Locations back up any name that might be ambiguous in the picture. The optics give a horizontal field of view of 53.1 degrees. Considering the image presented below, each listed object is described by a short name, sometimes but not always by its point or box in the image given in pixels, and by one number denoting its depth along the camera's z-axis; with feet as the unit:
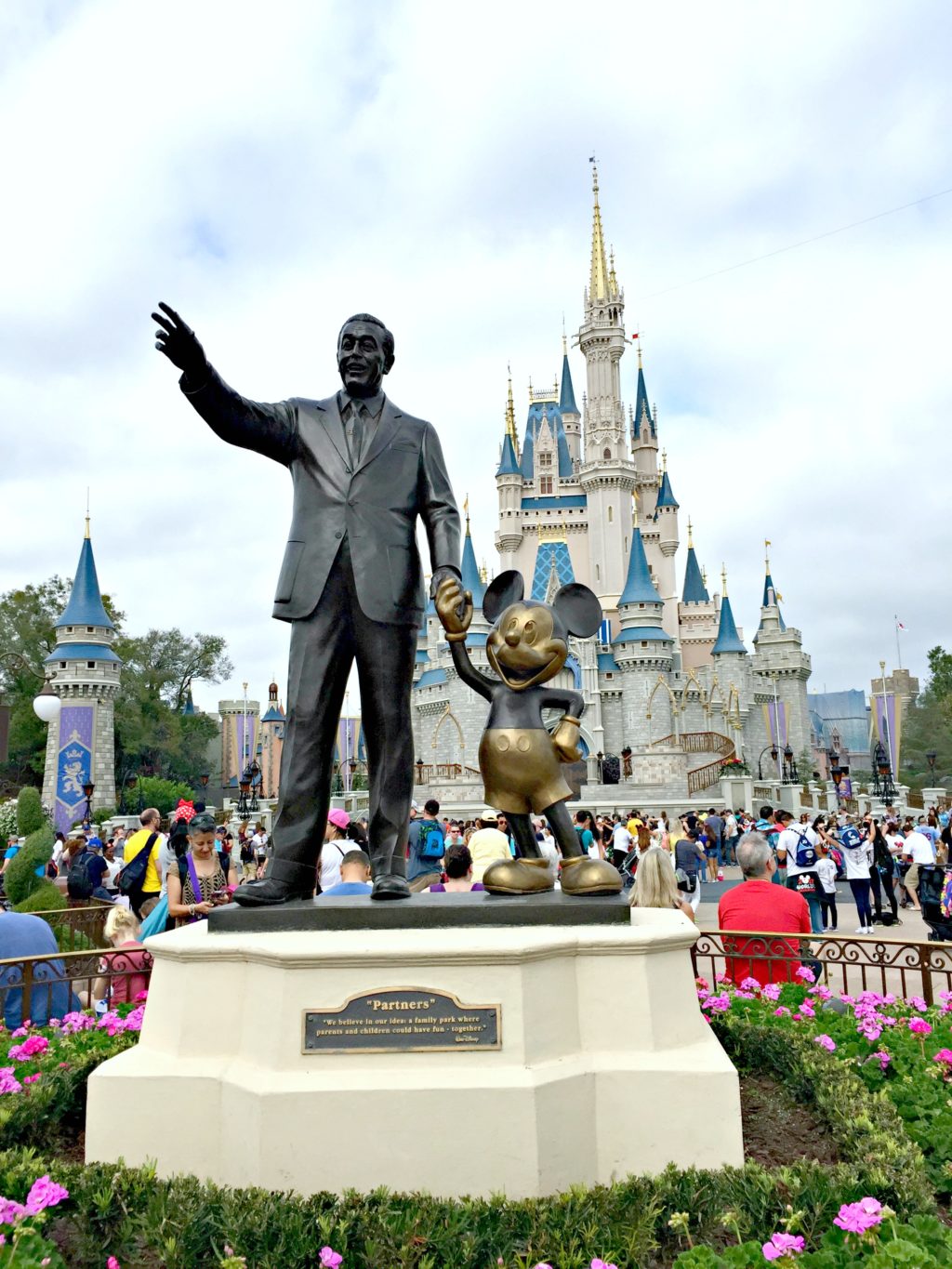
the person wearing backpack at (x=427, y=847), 27.40
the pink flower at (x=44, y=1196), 9.15
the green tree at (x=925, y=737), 187.84
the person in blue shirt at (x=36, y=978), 17.49
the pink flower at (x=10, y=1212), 8.91
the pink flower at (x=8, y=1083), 13.03
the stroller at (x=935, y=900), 28.99
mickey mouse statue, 13.10
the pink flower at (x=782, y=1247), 8.00
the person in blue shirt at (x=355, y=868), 18.86
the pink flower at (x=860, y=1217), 8.20
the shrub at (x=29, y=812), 46.65
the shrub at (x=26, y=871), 27.25
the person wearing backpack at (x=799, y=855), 33.55
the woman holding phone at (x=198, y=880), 19.26
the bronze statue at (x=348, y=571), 13.64
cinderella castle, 155.43
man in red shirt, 18.51
